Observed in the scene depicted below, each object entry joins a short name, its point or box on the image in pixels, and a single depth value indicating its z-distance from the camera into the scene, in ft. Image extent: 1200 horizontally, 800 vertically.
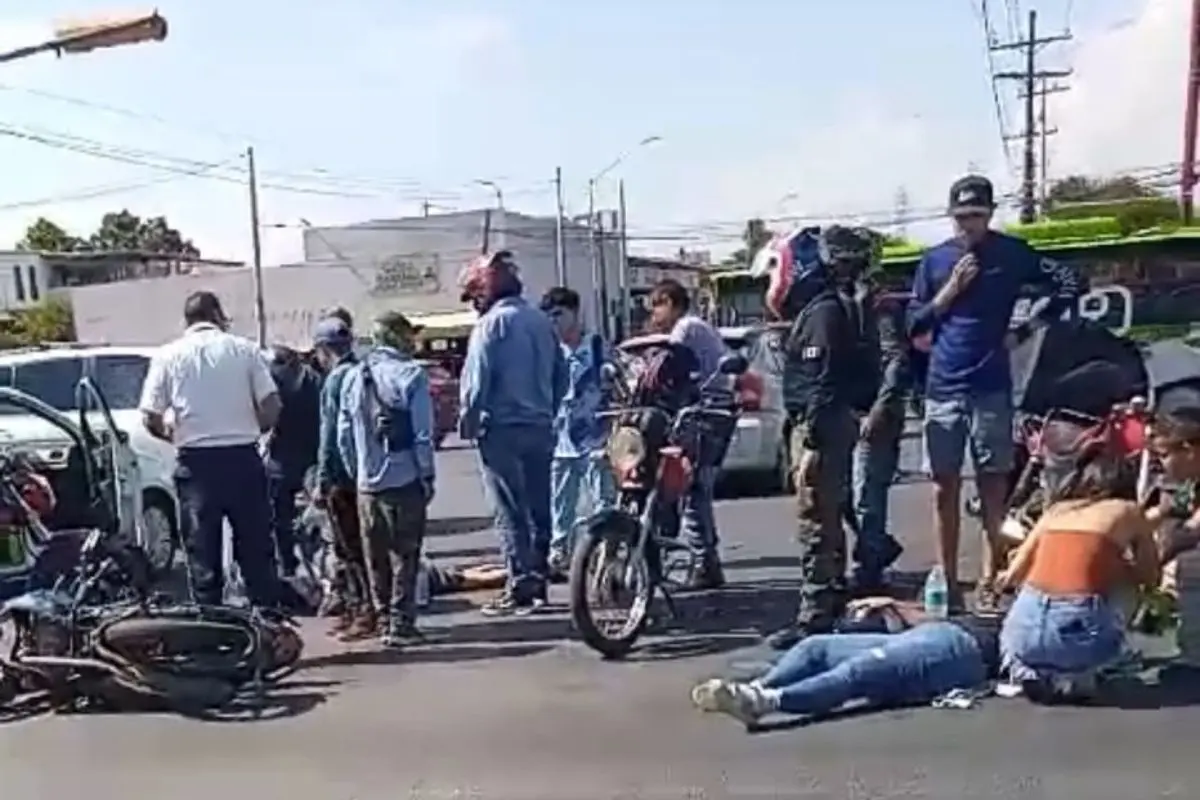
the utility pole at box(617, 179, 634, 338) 226.01
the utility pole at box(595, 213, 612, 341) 222.48
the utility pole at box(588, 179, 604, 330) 218.57
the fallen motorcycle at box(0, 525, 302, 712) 27.53
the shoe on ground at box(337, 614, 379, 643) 32.89
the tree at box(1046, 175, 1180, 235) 94.06
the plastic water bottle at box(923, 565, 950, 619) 28.45
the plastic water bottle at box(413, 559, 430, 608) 35.32
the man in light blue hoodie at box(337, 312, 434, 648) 31.42
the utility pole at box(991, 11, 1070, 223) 201.16
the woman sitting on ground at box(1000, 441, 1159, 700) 24.40
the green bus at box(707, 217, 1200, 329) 65.16
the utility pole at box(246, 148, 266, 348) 184.85
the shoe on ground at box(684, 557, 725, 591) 36.45
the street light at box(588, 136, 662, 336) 219.00
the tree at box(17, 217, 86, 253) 346.33
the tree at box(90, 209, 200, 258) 358.08
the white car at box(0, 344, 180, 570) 41.63
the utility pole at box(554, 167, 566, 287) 204.03
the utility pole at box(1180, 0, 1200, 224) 115.03
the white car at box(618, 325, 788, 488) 57.52
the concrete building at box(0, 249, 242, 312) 314.45
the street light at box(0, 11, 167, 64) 54.75
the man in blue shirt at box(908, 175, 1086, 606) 29.35
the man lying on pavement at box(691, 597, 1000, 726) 24.44
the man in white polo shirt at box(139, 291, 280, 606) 31.19
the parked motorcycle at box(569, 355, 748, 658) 29.63
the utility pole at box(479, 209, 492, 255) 223.77
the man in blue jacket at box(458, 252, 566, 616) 34.12
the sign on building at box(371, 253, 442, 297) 233.55
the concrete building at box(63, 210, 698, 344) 231.09
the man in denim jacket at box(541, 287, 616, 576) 37.37
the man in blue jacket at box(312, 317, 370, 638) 33.37
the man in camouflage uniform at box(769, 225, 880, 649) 29.14
